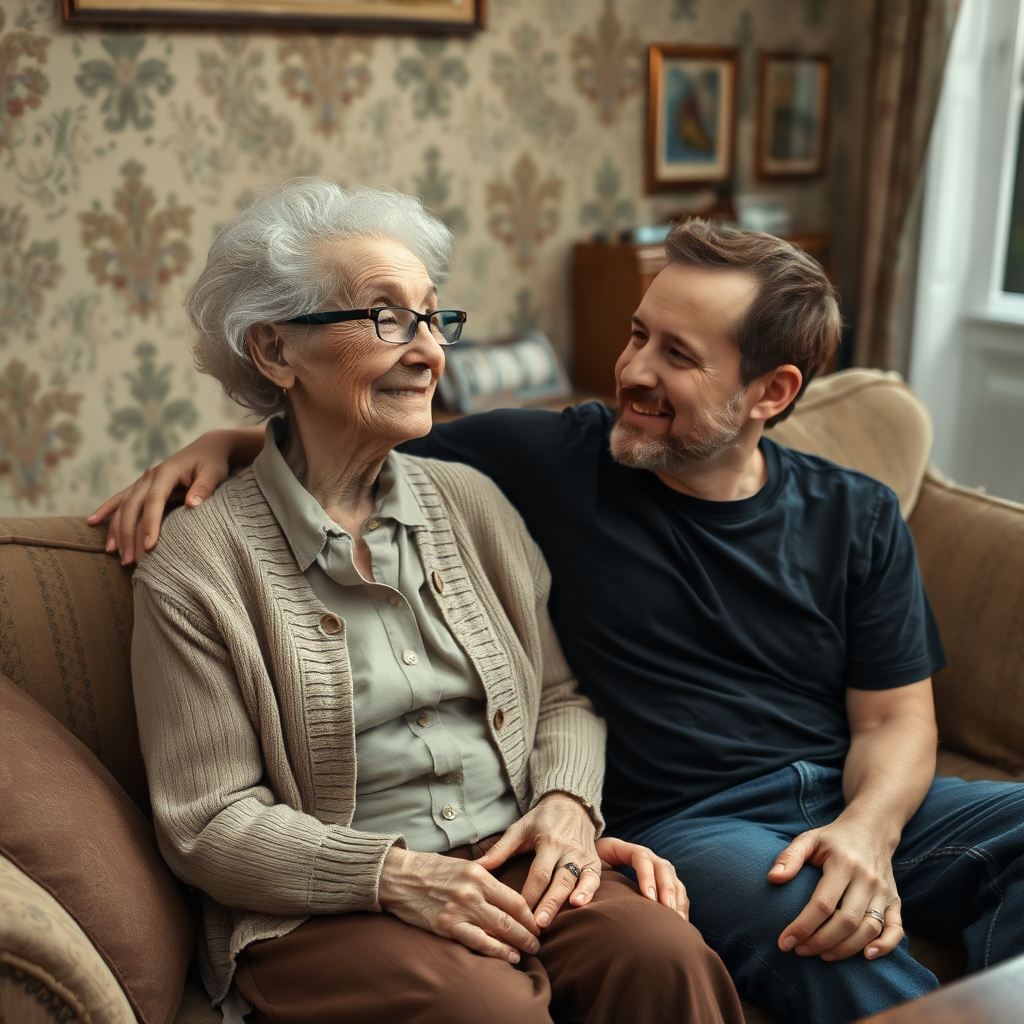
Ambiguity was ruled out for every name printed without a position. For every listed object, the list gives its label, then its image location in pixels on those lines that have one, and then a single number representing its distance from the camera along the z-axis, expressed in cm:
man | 146
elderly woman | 118
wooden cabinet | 367
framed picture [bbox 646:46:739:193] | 395
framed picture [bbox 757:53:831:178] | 419
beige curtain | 366
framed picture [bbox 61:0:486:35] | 290
